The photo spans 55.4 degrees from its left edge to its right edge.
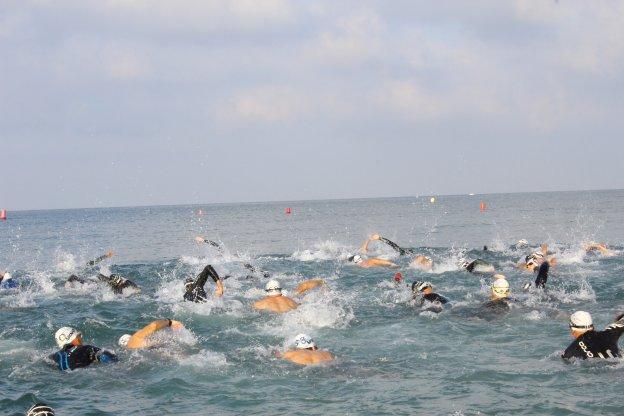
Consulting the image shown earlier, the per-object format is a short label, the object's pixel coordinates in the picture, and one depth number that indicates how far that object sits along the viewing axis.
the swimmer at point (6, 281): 23.05
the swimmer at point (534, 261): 23.00
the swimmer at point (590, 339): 10.70
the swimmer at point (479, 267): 23.95
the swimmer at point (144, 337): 11.89
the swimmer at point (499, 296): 15.70
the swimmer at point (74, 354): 11.82
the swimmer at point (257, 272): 25.33
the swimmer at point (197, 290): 17.48
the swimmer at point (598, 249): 29.48
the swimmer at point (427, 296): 16.47
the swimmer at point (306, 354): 11.63
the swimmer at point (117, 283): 21.38
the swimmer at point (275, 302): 16.44
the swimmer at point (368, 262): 26.01
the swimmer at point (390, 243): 22.82
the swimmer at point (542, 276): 17.00
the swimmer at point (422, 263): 26.14
